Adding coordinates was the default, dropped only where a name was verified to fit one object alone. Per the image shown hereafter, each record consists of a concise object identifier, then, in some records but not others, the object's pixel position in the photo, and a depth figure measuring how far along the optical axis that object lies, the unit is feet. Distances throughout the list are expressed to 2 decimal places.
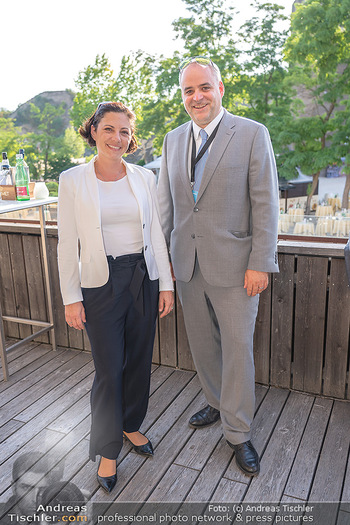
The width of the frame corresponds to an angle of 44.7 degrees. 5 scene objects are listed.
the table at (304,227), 13.78
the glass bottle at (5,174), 9.45
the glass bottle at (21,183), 9.14
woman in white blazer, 5.64
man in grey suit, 5.96
